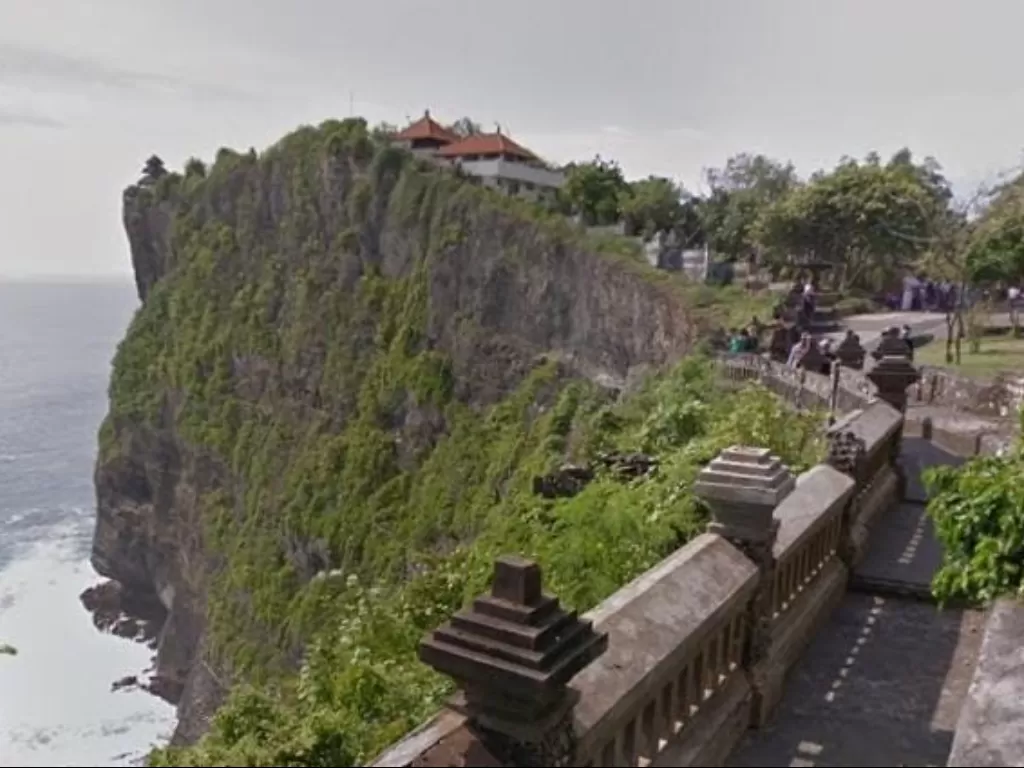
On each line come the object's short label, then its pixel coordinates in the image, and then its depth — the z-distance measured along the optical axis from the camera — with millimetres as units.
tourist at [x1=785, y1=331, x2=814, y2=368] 19656
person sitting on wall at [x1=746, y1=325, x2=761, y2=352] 24422
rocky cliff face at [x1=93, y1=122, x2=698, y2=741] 41938
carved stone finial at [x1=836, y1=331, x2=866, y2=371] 18078
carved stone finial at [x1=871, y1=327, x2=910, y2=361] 13023
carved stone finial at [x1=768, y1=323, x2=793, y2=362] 22891
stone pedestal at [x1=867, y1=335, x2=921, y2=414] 12203
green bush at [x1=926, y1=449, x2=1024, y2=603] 6152
